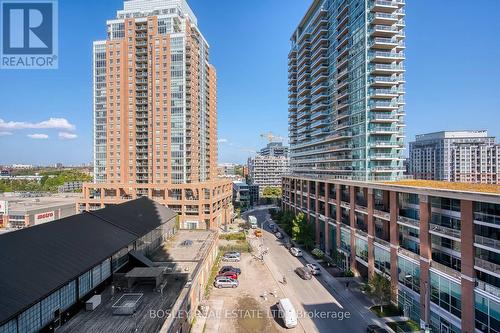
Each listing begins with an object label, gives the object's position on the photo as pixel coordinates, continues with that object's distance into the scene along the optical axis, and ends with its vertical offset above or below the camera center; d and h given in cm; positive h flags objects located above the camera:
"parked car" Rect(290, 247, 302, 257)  5276 -1585
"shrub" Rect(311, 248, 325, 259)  5131 -1573
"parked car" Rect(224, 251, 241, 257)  5114 -1550
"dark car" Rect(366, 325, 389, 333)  2653 -1544
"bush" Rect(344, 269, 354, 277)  4209 -1587
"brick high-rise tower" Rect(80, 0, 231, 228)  7575 +1541
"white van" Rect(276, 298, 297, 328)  2831 -1496
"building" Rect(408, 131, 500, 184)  12575 +539
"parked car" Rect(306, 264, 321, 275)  4340 -1581
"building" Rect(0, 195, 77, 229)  7975 -1280
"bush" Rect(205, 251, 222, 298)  3694 -1584
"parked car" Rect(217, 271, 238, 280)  4018 -1532
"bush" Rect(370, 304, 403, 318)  3096 -1608
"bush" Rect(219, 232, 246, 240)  6670 -1611
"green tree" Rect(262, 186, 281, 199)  13116 -1111
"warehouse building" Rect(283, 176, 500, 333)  2253 -821
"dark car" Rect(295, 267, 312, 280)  4145 -1573
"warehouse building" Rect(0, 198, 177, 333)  1778 -768
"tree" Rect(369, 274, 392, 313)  3177 -1379
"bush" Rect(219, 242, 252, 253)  5559 -1578
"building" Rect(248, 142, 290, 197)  15075 -25
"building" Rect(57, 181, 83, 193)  17738 -1111
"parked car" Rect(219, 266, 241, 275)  4278 -1546
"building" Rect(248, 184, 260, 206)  12912 -1141
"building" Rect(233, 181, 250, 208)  12244 -1201
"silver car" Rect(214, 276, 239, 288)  3831 -1562
